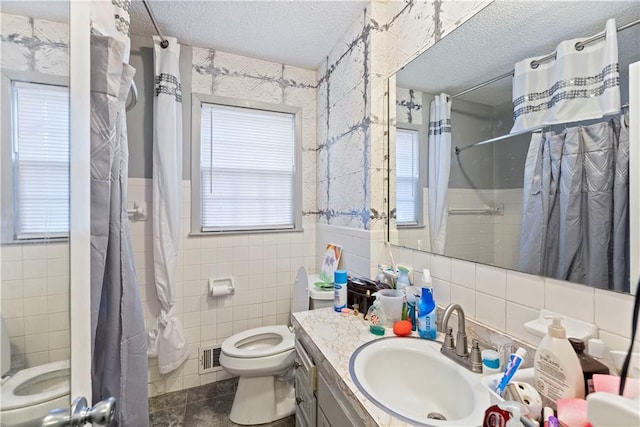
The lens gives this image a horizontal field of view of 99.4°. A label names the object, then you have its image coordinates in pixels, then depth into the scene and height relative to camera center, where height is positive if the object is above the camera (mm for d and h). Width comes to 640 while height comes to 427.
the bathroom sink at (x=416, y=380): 782 -539
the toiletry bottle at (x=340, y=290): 1353 -394
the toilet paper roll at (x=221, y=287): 1938 -544
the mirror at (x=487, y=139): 730 +291
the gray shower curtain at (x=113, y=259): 798 -156
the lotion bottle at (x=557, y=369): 585 -348
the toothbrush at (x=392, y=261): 1377 -262
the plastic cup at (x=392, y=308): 1168 -410
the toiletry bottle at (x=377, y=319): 1098 -444
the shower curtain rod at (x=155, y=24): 1467 +1119
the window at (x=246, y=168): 2049 +350
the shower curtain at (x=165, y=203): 1771 +58
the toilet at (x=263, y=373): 1581 -955
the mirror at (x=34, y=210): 417 +2
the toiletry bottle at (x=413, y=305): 1118 -389
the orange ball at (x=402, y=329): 1062 -455
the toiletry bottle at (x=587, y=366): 596 -345
